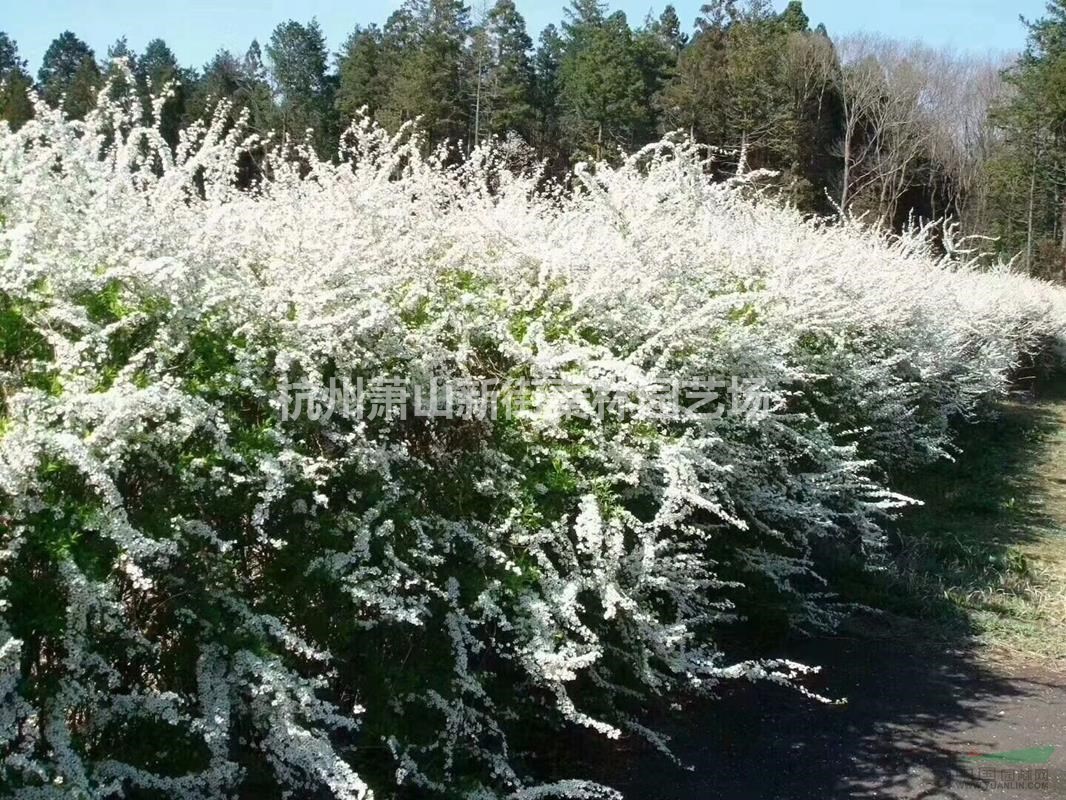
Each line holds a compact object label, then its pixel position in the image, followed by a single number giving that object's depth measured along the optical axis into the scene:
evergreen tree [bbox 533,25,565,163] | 33.01
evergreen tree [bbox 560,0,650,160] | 34.12
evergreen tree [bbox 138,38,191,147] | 24.05
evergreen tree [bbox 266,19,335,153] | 33.47
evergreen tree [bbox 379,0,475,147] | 28.91
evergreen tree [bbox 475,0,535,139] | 31.70
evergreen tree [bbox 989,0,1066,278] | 34.09
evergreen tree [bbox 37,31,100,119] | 24.87
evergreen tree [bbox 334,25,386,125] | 32.06
